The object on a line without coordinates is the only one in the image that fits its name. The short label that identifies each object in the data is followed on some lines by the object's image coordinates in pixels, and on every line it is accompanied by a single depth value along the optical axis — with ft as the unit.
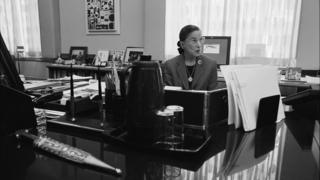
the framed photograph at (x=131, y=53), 12.32
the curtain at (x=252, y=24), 10.03
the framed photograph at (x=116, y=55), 12.69
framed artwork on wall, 13.09
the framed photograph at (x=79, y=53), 13.84
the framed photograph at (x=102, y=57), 12.93
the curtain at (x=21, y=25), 15.17
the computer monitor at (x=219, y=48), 9.89
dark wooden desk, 2.01
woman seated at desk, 6.60
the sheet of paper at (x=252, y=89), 3.21
